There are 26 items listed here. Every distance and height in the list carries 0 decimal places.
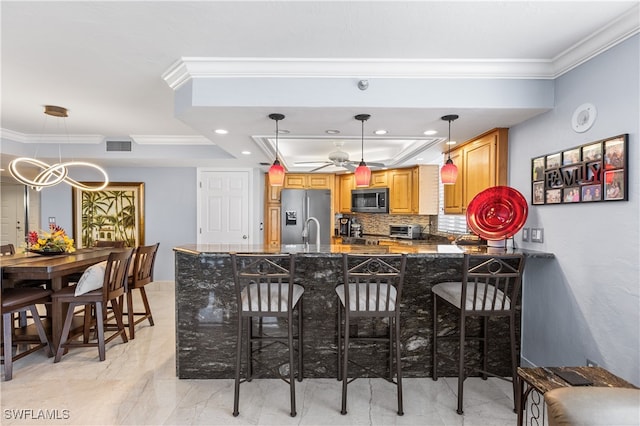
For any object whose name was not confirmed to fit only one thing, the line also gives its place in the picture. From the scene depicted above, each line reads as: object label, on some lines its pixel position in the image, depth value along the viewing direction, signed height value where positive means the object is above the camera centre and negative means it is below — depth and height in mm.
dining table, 2736 -490
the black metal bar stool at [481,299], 2113 -583
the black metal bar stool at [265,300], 2080 -581
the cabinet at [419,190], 4883 +329
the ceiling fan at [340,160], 4371 +701
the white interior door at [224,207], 5367 +80
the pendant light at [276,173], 2655 +318
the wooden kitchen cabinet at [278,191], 5873 +376
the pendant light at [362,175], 2719 +312
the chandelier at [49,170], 3340 +451
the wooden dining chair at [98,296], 2850 -738
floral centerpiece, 3412 -324
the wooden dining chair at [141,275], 3377 -689
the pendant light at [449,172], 2609 +322
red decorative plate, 2613 -8
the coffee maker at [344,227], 6148 -284
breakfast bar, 2566 -831
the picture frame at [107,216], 5402 -68
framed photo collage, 1845 +246
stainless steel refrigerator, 5762 +16
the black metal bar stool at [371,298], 2068 -569
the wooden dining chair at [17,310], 2535 -793
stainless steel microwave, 5301 +196
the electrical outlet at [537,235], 2508 -178
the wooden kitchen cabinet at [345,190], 5852 +387
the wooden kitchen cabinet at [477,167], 2891 +424
